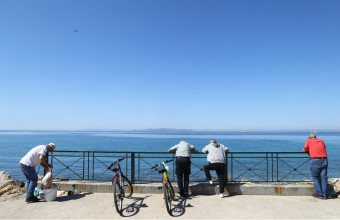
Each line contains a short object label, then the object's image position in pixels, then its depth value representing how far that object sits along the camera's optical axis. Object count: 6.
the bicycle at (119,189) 5.02
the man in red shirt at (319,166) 5.87
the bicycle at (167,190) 4.84
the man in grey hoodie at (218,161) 6.13
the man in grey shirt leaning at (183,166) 6.08
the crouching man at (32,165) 5.83
